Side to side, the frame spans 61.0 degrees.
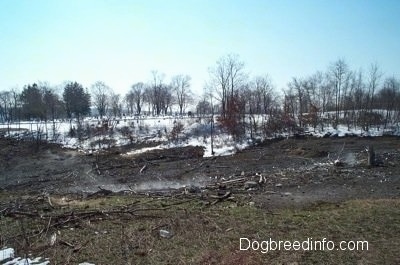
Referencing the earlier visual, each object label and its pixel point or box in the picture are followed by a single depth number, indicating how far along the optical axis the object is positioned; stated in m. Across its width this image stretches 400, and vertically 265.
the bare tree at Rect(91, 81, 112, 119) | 85.64
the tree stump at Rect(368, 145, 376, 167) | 22.20
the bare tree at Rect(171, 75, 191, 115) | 90.18
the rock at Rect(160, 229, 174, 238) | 9.82
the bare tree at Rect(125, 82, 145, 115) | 98.47
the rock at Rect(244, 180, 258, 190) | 17.66
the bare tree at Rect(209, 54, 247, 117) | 53.53
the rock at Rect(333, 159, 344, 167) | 23.42
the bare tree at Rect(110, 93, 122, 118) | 91.74
